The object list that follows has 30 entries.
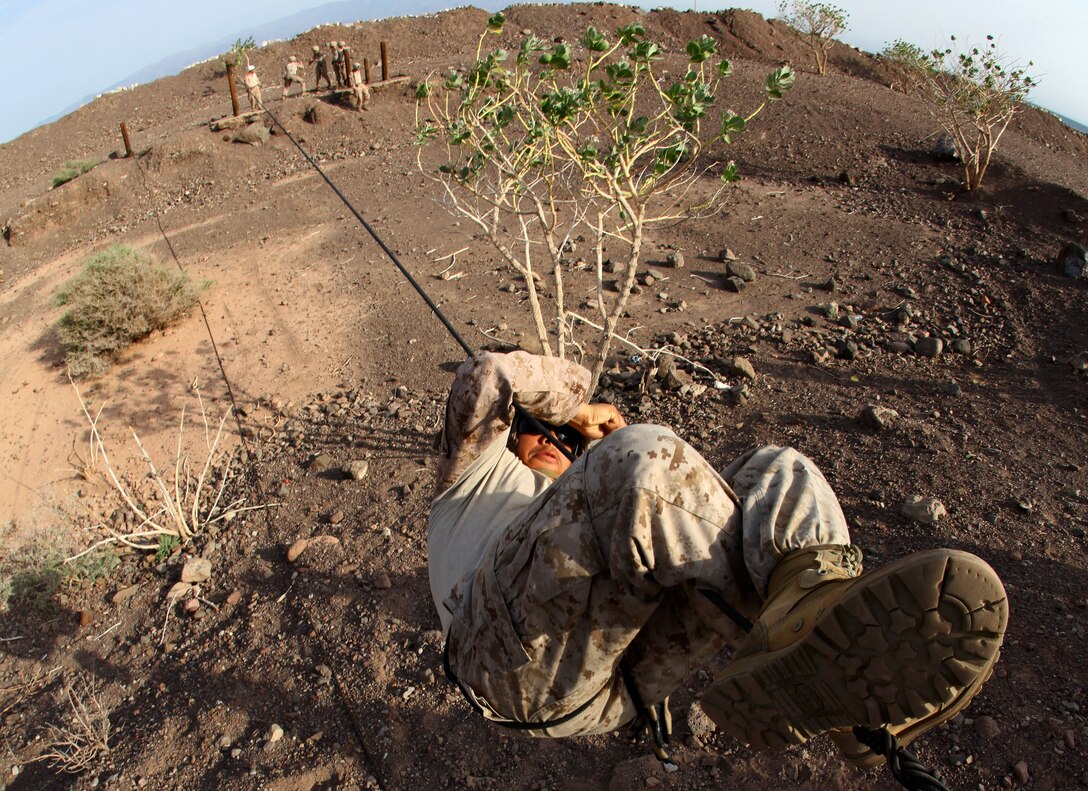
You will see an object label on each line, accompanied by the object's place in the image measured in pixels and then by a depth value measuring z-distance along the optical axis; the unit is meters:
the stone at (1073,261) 6.05
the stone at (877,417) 4.30
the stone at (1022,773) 2.55
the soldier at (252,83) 13.14
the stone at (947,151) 9.07
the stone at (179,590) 4.24
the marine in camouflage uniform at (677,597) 1.14
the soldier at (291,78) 14.61
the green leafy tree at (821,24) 16.61
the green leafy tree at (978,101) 8.11
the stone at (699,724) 2.91
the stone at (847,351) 5.12
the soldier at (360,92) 13.12
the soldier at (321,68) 14.29
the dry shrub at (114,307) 7.13
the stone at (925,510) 3.63
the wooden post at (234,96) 12.45
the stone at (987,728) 2.69
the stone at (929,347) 5.12
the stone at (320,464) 4.98
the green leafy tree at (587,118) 3.59
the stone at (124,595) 4.42
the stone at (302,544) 4.25
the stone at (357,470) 4.78
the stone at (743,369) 4.95
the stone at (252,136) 12.31
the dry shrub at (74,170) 13.00
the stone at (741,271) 6.63
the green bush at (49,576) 4.53
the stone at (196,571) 4.33
